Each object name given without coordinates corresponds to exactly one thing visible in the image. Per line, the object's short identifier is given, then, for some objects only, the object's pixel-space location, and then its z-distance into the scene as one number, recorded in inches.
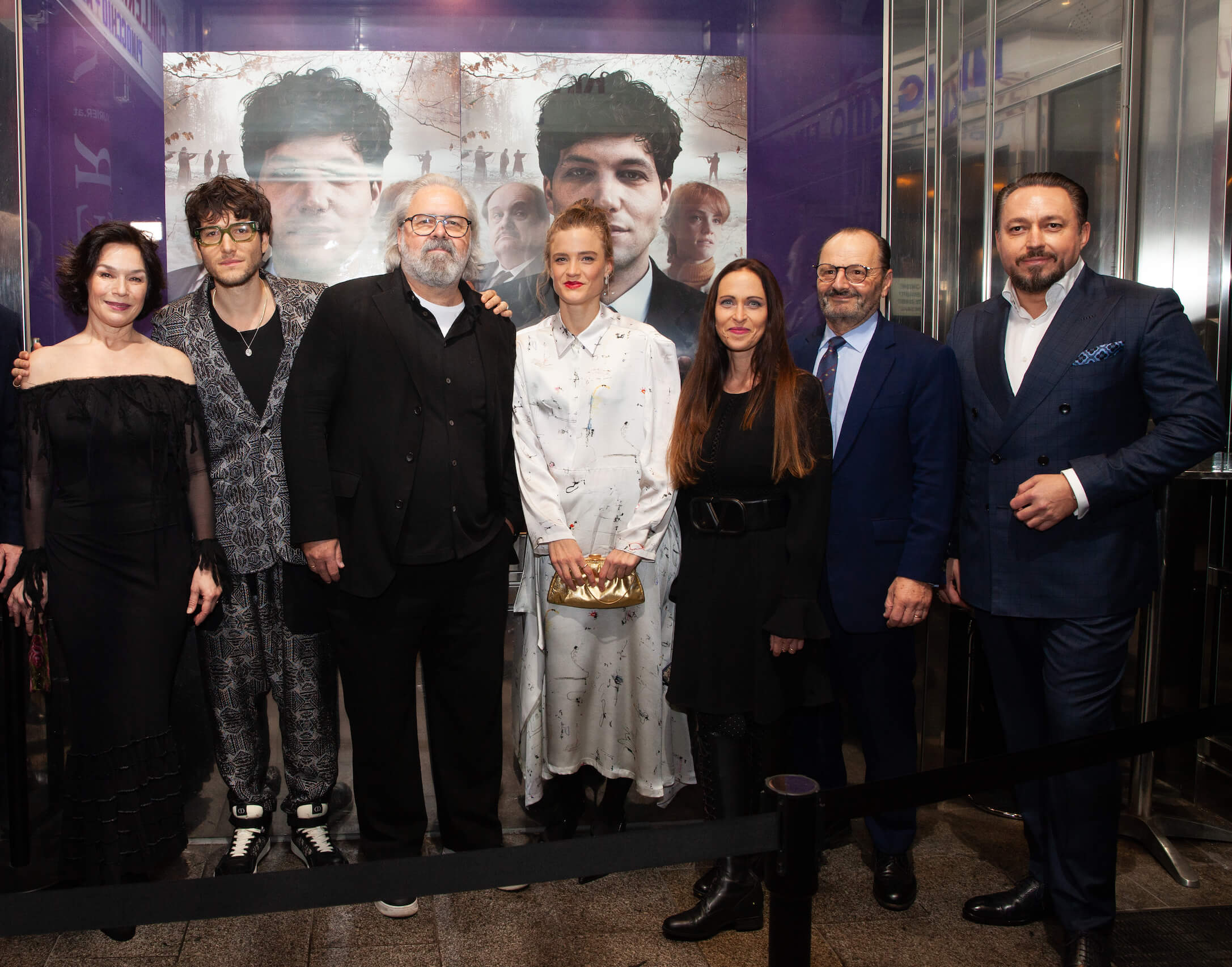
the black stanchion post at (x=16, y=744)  111.5
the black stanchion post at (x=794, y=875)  60.7
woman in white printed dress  106.4
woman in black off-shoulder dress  102.4
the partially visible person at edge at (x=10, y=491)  107.1
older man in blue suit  104.0
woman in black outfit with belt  96.9
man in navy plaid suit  94.9
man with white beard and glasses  103.7
